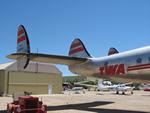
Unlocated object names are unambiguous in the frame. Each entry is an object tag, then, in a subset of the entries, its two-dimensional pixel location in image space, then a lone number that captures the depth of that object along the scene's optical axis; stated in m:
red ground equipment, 10.01
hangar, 29.76
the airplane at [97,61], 11.16
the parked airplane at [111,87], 37.65
